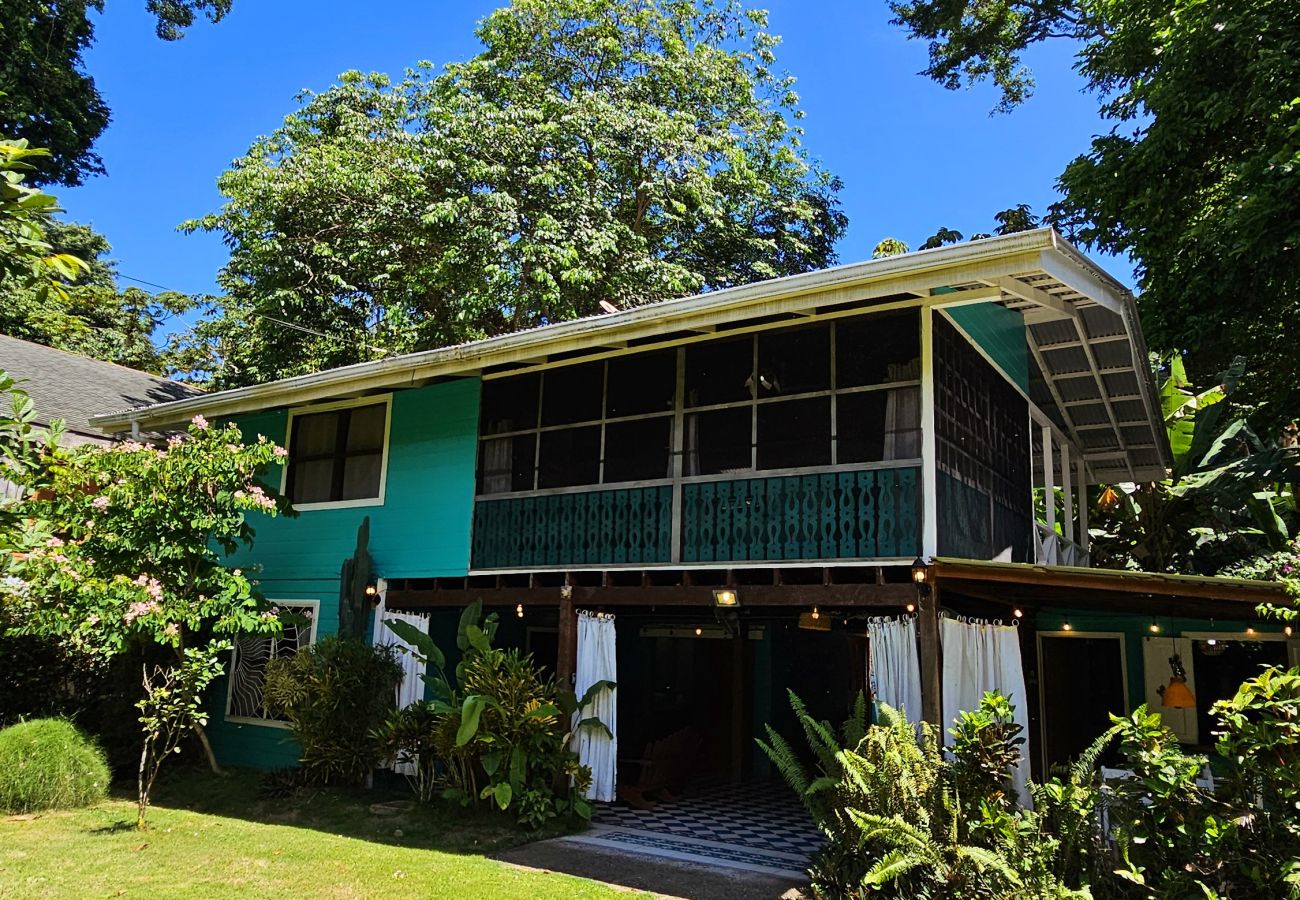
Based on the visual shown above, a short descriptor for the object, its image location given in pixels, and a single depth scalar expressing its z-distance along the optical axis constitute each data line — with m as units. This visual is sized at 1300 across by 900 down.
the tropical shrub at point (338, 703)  10.81
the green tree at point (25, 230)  3.21
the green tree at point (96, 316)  27.95
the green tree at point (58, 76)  21.22
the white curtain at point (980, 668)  8.41
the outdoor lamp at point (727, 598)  9.04
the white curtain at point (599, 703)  9.91
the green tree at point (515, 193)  19.88
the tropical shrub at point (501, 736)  9.41
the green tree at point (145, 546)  10.16
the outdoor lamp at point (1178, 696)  10.98
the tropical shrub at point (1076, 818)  5.70
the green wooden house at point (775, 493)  8.48
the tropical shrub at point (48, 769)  9.80
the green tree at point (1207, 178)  12.90
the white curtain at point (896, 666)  8.34
